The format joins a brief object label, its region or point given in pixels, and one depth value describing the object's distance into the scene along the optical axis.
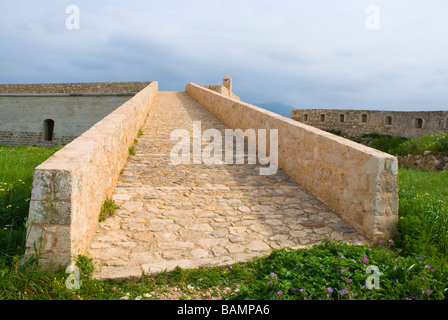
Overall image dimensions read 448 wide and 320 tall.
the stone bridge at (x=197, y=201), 2.61
